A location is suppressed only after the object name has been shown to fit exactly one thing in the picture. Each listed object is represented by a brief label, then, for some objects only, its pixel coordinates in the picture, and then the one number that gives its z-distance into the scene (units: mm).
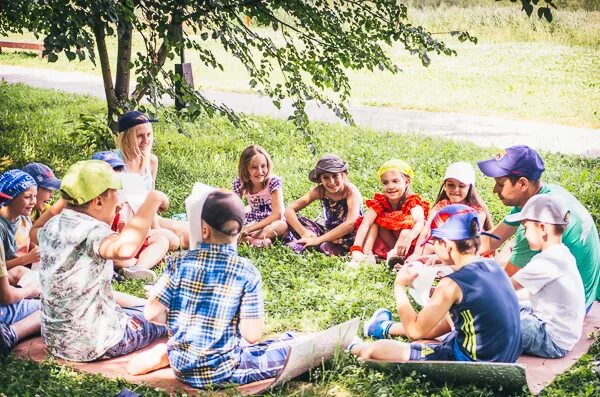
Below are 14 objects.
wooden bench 24312
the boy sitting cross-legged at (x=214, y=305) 4211
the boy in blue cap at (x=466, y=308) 4211
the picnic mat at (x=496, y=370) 4180
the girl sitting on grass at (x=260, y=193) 7113
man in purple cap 5133
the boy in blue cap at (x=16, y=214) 5641
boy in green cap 4488
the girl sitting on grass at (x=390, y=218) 6680
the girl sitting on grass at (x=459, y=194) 6277
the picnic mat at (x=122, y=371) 4363
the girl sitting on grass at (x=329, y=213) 6965
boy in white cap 4691
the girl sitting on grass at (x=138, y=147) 6668
